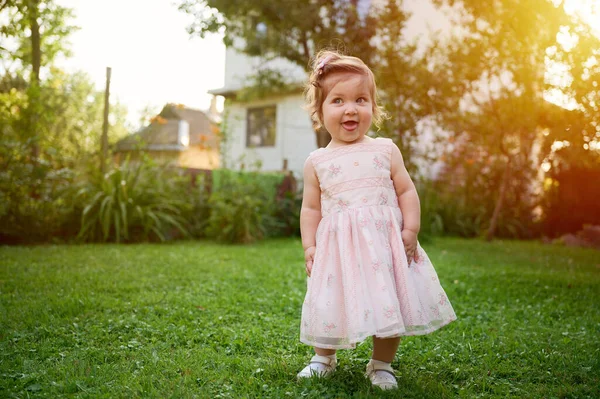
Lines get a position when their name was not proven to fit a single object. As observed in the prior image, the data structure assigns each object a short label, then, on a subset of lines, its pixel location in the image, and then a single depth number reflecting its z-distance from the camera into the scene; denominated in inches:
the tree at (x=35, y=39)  188.7
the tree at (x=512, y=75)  213.2
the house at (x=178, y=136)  352.3
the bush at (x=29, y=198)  261.4
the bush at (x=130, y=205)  283.1
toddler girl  90.2
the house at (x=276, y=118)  564.4
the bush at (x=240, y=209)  311.6
